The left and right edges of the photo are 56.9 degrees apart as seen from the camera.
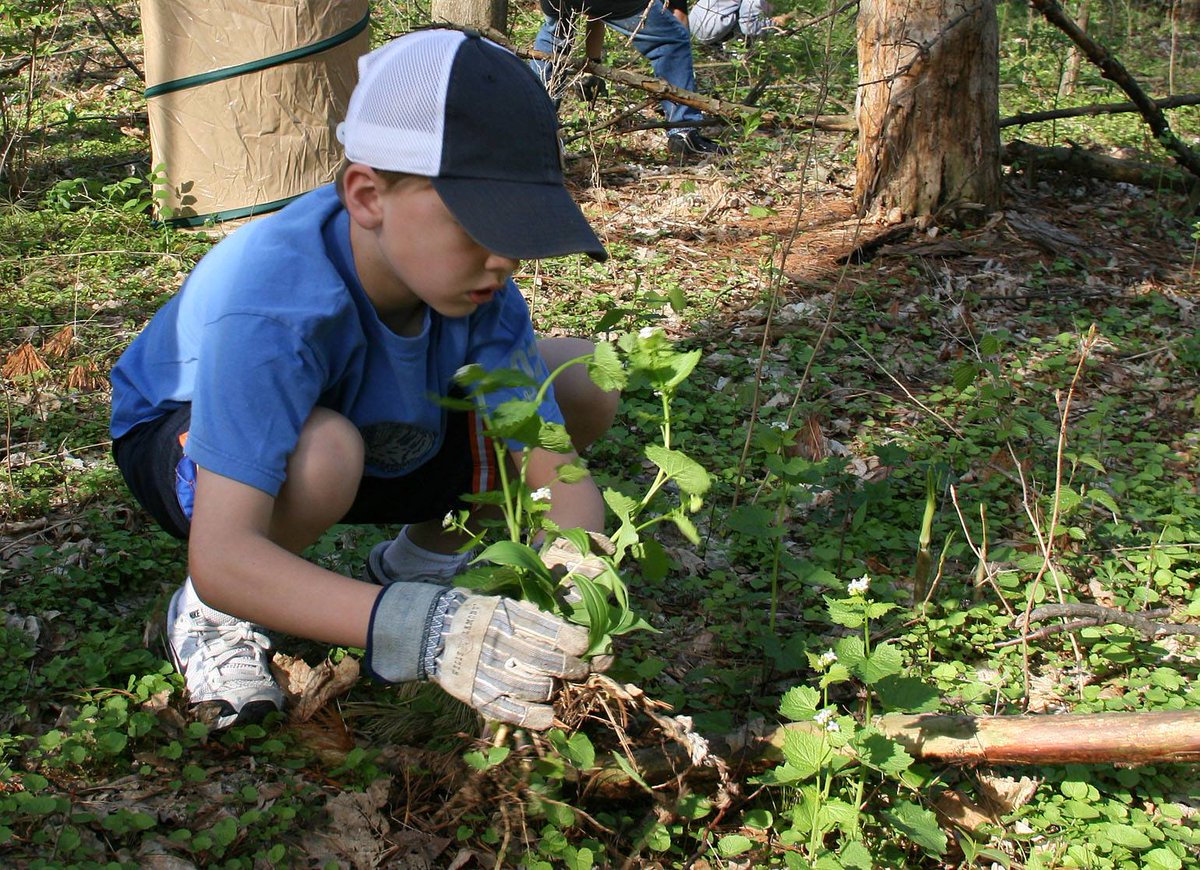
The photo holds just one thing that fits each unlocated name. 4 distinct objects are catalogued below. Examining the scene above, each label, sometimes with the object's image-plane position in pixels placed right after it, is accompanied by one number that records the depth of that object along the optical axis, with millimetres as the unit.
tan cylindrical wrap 4301
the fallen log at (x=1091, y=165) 5574
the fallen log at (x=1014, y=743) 1923
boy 1726
